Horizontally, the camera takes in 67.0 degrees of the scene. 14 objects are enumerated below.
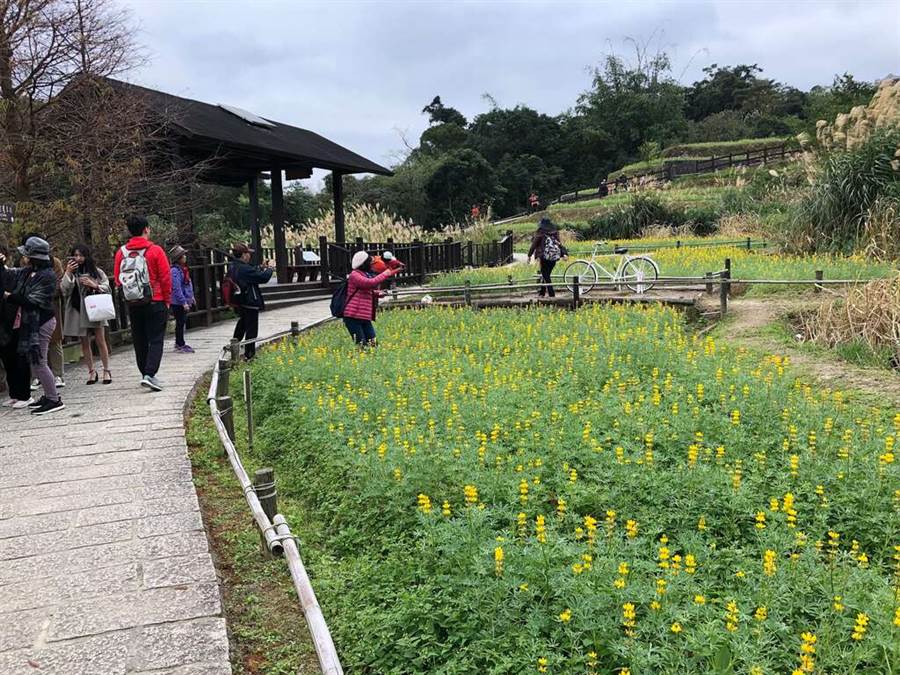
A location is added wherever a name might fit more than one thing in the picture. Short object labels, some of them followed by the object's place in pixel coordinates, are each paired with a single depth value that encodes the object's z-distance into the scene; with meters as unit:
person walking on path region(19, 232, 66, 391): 7.15
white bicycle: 12.37
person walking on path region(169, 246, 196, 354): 9.66
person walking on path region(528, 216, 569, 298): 12.42
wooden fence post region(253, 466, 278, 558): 3.30
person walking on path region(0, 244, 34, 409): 6.25
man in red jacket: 6.78
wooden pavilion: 13.31
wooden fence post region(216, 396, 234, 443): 5.11
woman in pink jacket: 8.17
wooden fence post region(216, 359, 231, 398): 5.71
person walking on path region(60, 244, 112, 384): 7.22
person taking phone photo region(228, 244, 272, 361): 8.50
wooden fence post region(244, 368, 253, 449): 5.37
